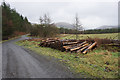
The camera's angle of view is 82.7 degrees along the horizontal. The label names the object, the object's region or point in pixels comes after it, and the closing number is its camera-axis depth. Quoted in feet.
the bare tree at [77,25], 69.26
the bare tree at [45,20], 87.75
